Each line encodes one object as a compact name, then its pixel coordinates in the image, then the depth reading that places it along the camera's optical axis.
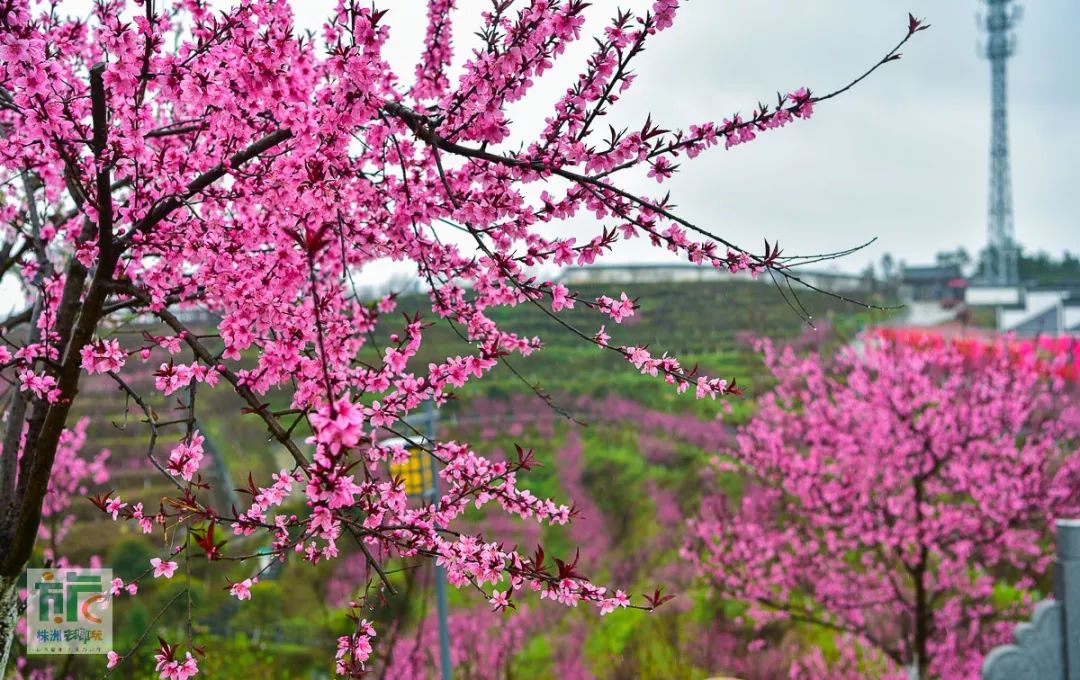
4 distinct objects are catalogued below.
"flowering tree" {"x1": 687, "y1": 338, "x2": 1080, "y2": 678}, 8.69
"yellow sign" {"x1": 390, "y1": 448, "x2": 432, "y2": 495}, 7.06
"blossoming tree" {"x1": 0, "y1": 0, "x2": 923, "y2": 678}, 2.21
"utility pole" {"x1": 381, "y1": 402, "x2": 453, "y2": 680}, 7.19
